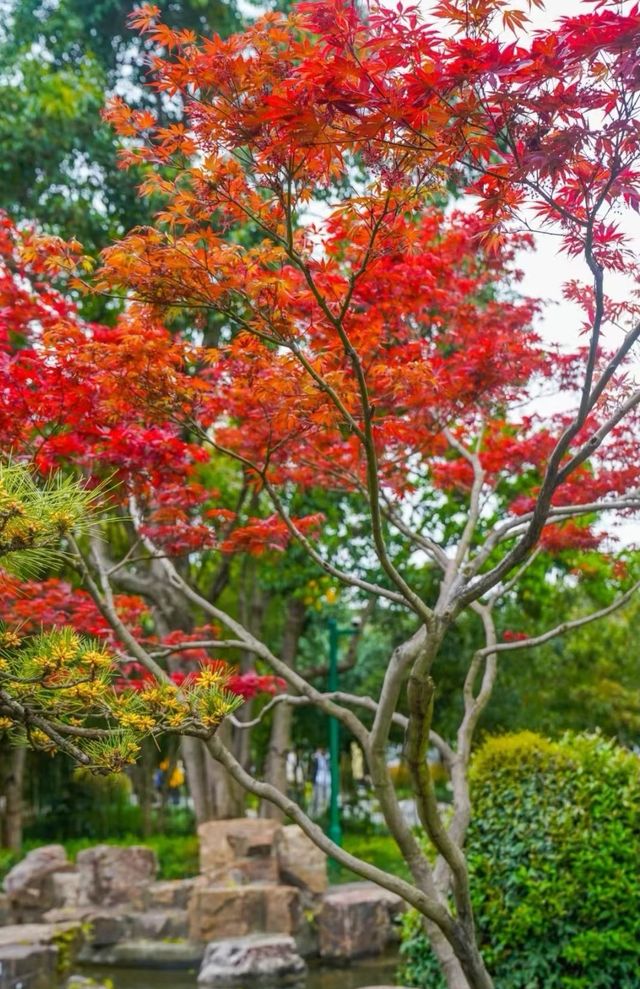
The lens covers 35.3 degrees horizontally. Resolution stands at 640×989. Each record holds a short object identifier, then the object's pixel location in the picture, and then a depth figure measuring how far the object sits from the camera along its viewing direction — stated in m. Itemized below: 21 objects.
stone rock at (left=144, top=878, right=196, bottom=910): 10.39
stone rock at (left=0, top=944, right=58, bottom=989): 7.76
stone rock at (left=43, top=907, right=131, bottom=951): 9.73
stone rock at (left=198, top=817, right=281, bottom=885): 10.37
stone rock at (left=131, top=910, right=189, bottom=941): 9.77
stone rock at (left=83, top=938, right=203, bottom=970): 9.26
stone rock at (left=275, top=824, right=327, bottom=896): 10.55
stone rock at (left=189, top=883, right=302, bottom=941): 9.41
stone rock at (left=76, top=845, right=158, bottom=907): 10.50
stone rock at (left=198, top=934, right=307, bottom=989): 8.04
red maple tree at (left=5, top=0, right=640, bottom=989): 2.89
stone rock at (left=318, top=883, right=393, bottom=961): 9.26
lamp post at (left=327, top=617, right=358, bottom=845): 13.33
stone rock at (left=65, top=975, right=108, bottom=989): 7.37
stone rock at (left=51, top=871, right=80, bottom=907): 10.96
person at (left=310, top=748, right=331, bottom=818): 22.19
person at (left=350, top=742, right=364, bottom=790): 22.20
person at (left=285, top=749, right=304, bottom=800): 20.69
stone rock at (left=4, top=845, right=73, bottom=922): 10.93
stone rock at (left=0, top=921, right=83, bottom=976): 8.02
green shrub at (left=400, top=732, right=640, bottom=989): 5.49
